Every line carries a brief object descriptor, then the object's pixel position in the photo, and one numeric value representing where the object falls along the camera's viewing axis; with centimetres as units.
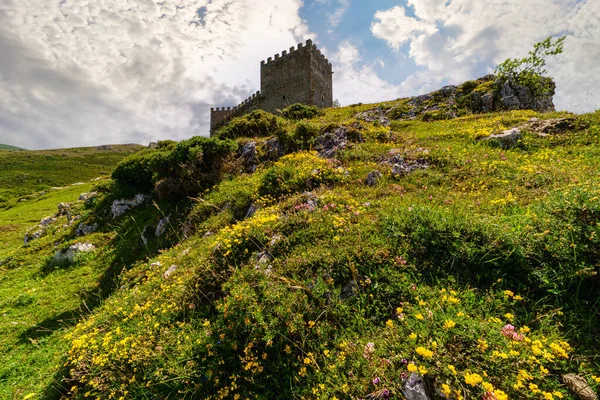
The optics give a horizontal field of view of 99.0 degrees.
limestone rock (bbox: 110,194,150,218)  1498
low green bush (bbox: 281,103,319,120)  2344
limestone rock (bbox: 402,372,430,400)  276
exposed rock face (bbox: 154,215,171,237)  1088
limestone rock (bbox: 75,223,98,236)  1401
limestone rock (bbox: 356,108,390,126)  2150
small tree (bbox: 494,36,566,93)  1800
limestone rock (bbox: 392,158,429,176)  846
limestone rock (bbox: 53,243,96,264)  1150
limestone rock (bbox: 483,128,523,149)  1008
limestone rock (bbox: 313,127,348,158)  1159
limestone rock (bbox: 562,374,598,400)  253
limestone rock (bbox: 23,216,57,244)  1611
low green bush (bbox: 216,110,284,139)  1631
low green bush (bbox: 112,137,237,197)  1216
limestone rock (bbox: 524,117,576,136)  1051
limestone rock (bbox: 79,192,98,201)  1775
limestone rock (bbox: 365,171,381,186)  811
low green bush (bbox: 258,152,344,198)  858
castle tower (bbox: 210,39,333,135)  3719
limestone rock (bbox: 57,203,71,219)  1781
